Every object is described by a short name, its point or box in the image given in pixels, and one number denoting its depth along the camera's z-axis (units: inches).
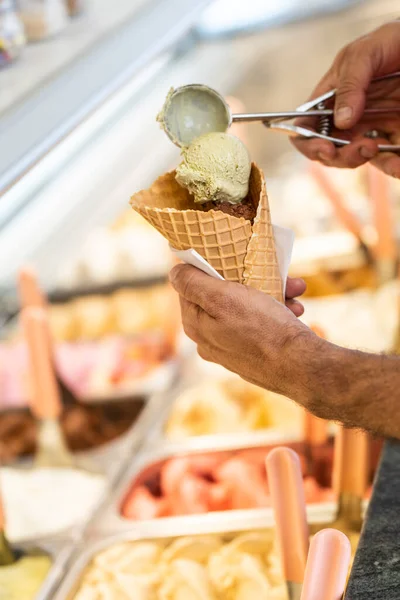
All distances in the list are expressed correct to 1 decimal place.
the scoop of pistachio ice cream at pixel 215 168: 28.7
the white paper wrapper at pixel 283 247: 30.3
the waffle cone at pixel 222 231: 27.9
